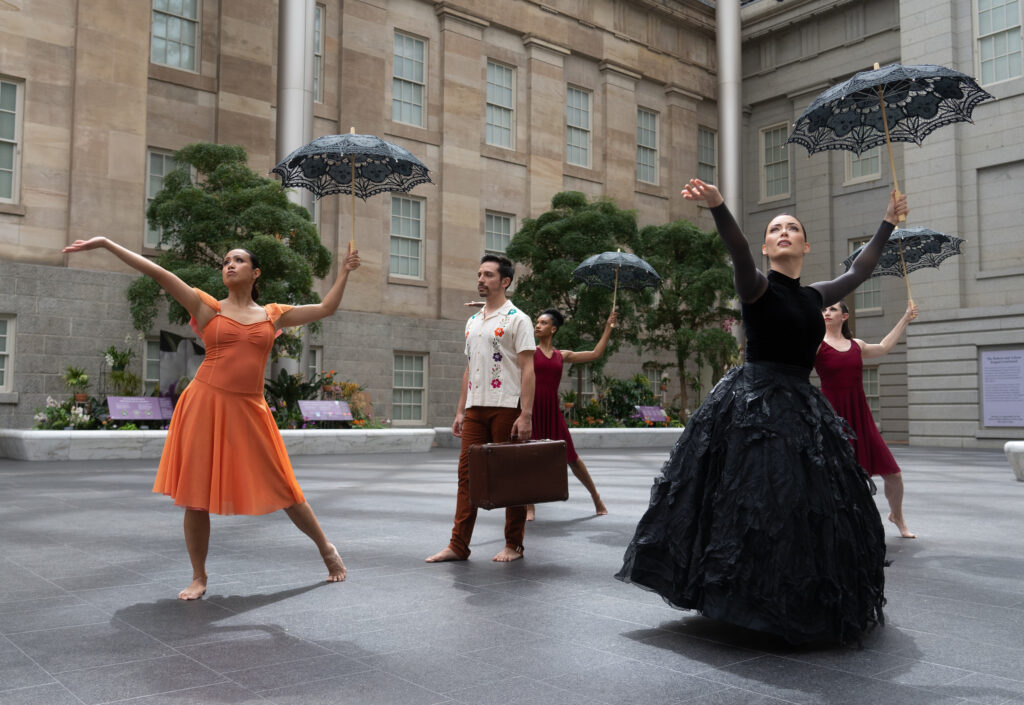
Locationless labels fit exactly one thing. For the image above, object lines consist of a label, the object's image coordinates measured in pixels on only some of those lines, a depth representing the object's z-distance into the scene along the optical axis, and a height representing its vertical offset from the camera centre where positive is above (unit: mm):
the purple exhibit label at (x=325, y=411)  19281 -425
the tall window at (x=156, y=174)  21078 +5131
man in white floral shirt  6418 +80
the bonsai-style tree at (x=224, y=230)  17266 +3214
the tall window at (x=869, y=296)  31281 +3639
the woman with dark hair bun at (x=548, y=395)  8828 -5
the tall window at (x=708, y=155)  34625 +9393
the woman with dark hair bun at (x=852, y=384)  7762 +131
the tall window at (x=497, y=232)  28062 +5085
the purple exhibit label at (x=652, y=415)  25344 -533
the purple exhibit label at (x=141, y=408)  17344 -377
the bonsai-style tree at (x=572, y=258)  23047 +3650
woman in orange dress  5059 -229
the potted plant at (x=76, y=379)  18406 +183
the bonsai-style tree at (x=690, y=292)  24688 +2941
